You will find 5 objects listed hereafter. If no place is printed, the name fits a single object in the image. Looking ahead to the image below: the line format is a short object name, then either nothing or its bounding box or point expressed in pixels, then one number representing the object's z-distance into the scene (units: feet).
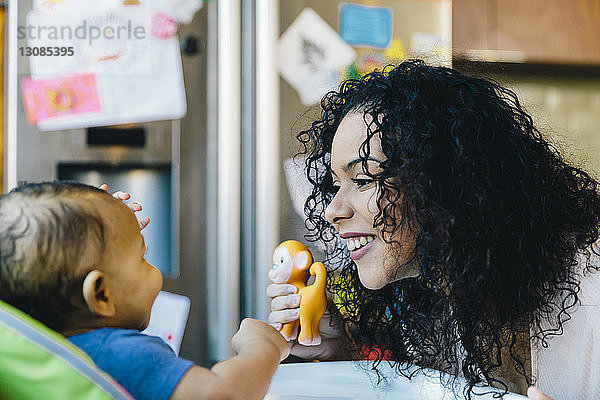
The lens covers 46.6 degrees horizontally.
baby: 2.06
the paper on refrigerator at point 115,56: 5.34
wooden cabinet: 6.72
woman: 2.99
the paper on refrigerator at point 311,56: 5.62
